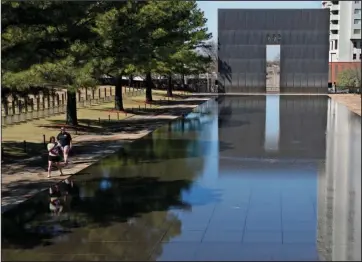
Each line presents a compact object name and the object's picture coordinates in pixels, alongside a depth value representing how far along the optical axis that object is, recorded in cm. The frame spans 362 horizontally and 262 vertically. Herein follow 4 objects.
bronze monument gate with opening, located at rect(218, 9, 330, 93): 7281
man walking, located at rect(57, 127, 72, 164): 1792
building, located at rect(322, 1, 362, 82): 9862
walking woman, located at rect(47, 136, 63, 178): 1612
